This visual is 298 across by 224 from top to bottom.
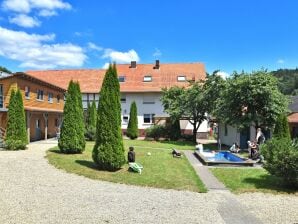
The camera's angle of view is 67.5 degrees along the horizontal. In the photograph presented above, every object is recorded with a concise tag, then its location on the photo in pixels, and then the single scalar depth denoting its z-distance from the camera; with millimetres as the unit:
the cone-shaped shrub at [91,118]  21564
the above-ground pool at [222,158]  11859
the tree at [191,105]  21846
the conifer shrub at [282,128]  13496
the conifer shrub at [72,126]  12677
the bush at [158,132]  24190
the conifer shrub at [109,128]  9674
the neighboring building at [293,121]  17958
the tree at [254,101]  16051
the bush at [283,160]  7859
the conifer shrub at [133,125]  24495
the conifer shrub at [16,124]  14059
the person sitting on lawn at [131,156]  10218
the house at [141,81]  29032
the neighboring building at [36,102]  17509
